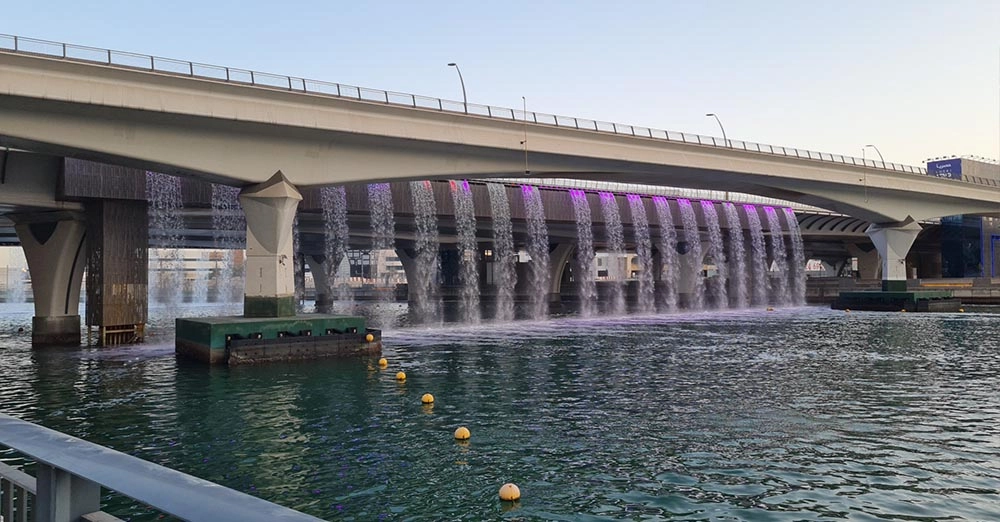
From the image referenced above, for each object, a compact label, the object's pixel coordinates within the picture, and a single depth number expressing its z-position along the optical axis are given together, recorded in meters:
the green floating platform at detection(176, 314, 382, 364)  33.03
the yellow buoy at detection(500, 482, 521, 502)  12.52
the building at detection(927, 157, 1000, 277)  102.06
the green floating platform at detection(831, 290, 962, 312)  69.62
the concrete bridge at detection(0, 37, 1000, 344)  30.95
